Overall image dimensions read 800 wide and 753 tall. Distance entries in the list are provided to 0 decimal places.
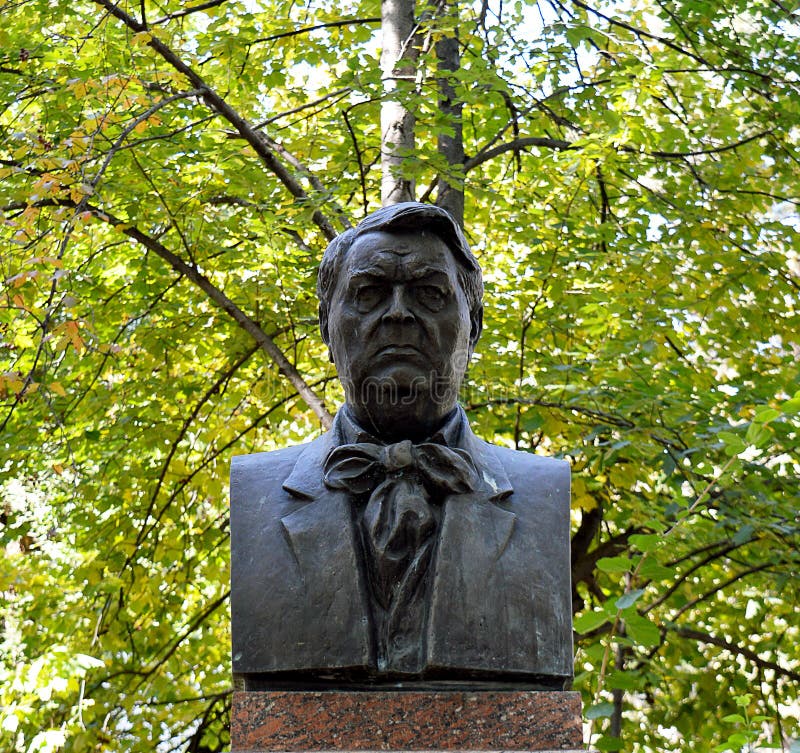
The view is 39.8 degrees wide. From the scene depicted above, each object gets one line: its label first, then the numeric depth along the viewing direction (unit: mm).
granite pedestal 2643
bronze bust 2672
